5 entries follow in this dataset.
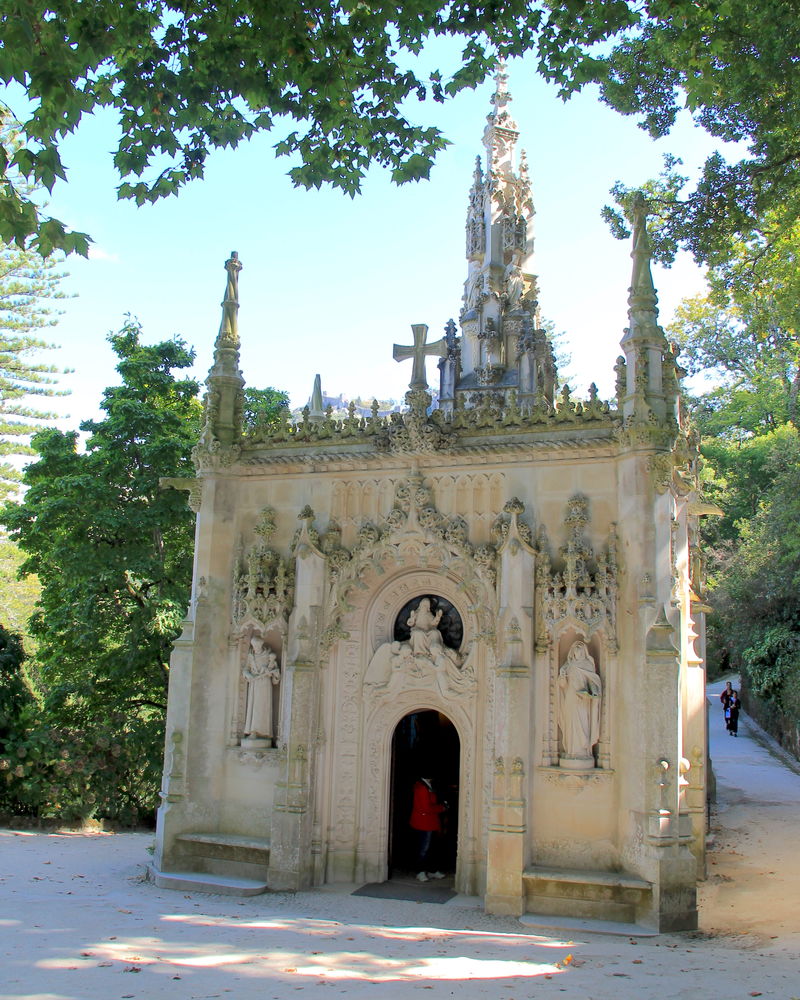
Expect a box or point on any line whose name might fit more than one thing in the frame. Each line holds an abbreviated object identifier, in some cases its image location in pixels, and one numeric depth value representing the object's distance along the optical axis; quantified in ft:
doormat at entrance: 40.40
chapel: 38.32
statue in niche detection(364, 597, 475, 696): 42.16
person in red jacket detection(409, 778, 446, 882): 44.32
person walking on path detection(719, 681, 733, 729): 102.47
